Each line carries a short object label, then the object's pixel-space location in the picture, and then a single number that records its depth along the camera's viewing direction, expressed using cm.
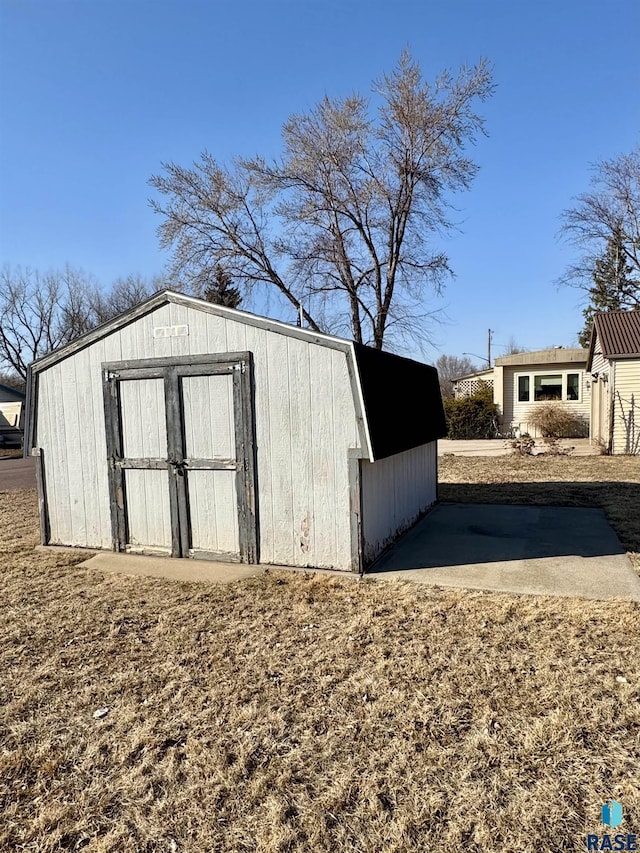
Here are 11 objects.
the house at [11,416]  2633
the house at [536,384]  2042
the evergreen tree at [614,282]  2694
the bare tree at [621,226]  2552
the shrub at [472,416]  2131
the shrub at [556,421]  1978
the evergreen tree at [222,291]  1945
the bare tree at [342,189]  1709
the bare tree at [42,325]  3678
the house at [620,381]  1401
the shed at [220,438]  494
